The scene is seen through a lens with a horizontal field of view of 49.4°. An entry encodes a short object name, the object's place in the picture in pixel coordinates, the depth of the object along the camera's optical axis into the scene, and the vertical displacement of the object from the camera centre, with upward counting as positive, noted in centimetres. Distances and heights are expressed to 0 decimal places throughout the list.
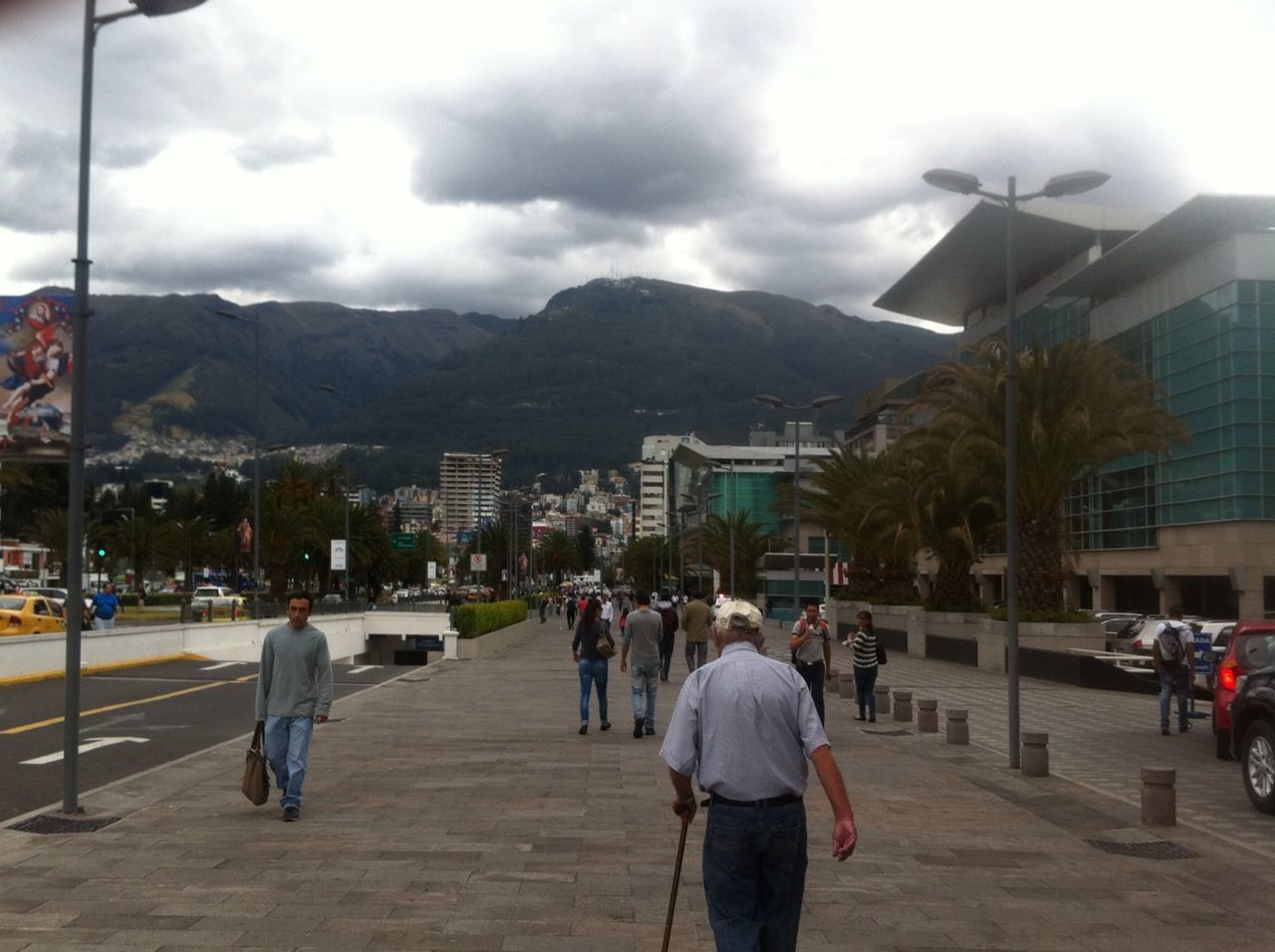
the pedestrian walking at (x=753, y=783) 499 -78
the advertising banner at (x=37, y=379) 1372 +200
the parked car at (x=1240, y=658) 1423 -89
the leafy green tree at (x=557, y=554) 16675 +201
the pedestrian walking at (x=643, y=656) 1617 -101
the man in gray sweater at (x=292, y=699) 1012 -96
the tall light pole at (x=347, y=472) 4976 +503
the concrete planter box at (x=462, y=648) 3747 -214
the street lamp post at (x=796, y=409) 4144 +510
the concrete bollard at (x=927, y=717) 1841 -194
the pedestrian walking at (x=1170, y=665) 1805 -120
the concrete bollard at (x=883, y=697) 2102 -192
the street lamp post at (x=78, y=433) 1011 +105
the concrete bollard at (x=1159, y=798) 1067 -173
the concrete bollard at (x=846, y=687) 2488 -209
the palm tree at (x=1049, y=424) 2991 +324
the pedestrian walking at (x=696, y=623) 2155 -83
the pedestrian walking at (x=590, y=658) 1630 -107
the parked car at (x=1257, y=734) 1143 -136
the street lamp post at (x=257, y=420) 4128 +501
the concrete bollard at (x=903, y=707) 1994 -195
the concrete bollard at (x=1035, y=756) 1370 -182
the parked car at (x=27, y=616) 3231 -117
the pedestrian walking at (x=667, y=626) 2706 -111
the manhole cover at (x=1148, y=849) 955 -195
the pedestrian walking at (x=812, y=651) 1736 -101
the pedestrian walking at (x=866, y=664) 1892 -129
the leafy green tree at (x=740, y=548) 9031 +150
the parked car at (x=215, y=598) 6519 -158
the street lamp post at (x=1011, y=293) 1595 +332
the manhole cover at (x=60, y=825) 948 -179
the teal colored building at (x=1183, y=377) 4850 +709
